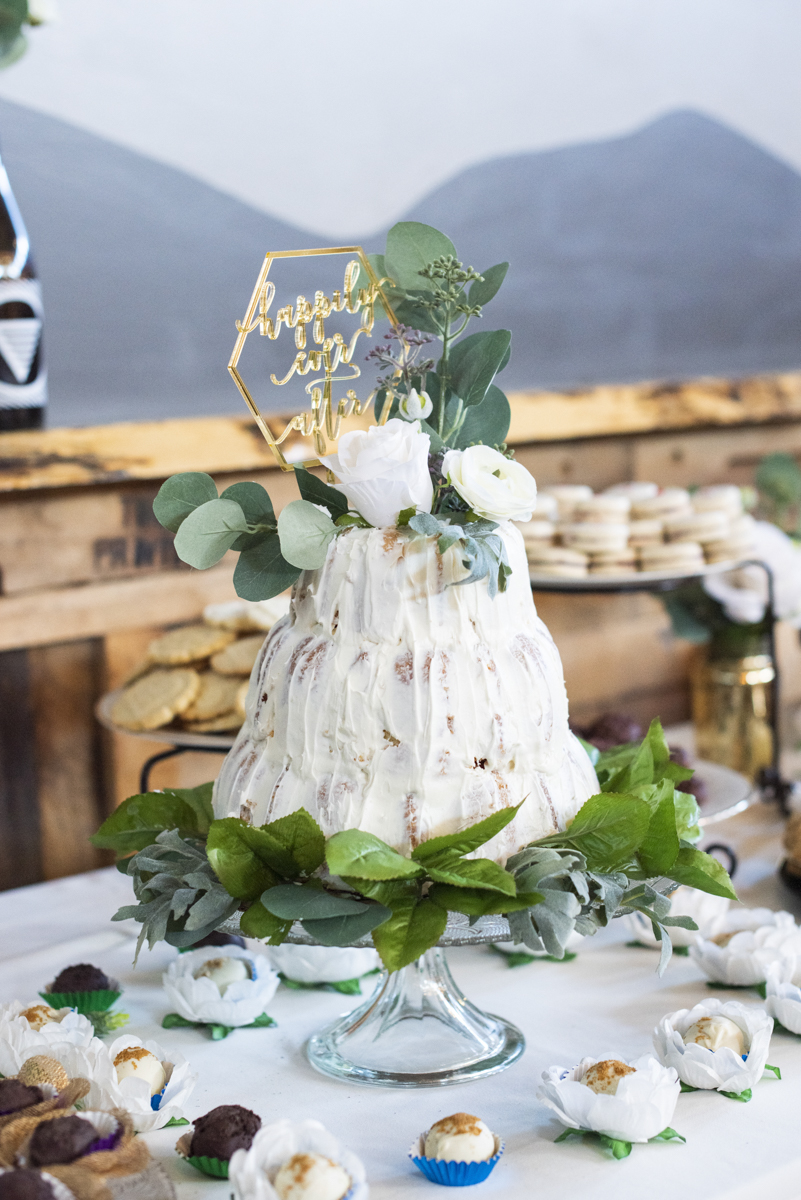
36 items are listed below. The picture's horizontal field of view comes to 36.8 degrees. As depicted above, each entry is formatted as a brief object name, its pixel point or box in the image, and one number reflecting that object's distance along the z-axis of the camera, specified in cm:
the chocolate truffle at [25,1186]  57
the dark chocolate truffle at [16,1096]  67
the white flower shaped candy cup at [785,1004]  87
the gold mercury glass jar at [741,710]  167
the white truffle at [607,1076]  73
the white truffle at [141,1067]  76
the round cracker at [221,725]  124
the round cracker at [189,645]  129
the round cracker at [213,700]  125
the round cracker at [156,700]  123
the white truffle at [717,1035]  80
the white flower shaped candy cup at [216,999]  92
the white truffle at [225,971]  95
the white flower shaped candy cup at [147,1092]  73
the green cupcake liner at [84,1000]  95
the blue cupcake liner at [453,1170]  69
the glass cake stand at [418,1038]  83
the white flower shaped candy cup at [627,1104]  71
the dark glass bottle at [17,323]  128
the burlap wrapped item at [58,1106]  66
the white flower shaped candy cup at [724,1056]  78
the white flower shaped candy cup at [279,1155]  62
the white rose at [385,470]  73
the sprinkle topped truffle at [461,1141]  69
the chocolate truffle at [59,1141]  62
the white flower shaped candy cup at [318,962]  99
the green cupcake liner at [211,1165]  70
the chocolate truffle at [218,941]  101
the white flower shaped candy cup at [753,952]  95
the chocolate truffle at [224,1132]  69
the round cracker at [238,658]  127
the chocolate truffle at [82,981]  95
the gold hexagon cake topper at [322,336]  80
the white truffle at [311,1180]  61
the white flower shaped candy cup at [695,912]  104
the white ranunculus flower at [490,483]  75
